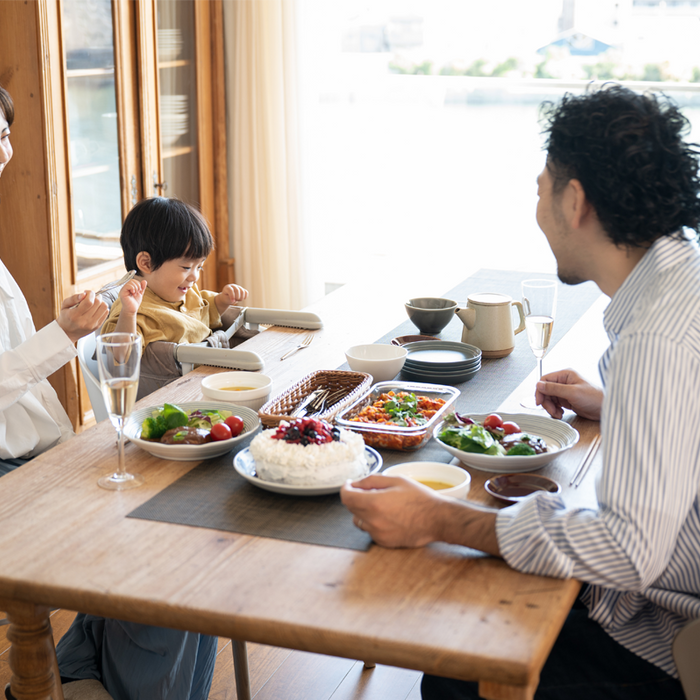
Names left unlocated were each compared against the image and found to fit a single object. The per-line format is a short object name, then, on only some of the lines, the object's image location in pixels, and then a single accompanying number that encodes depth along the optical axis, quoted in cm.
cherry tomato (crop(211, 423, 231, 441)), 133
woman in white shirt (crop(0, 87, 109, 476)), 164
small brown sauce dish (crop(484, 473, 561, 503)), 120
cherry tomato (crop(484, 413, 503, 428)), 139
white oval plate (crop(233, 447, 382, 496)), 117
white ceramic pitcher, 189
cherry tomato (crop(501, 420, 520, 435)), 138
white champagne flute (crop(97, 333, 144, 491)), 118
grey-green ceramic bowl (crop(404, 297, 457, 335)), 202
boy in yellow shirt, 204
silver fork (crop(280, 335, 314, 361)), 189
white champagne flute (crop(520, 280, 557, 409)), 159
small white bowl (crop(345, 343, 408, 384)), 167
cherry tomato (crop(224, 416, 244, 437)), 138
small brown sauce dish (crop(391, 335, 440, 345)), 192
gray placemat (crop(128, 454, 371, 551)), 109
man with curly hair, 97
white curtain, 396
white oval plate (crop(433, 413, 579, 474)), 127
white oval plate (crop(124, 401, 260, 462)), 131
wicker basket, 140
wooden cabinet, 278
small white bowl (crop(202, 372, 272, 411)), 153
